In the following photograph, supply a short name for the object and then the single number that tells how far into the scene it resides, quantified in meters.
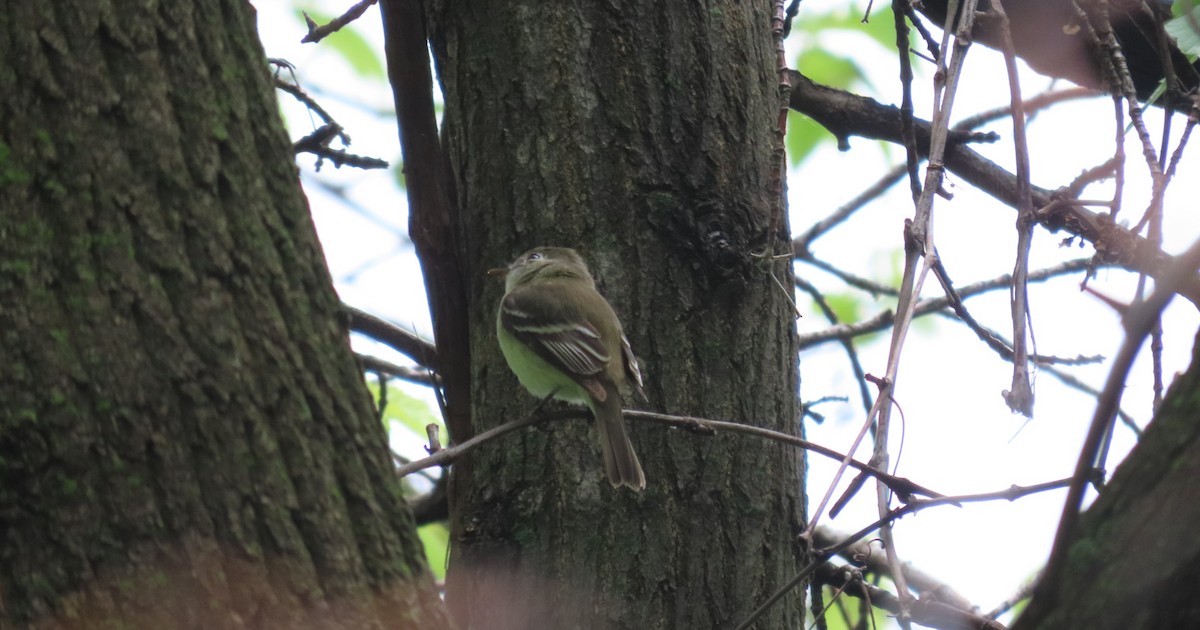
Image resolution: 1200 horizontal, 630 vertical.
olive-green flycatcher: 6.70
